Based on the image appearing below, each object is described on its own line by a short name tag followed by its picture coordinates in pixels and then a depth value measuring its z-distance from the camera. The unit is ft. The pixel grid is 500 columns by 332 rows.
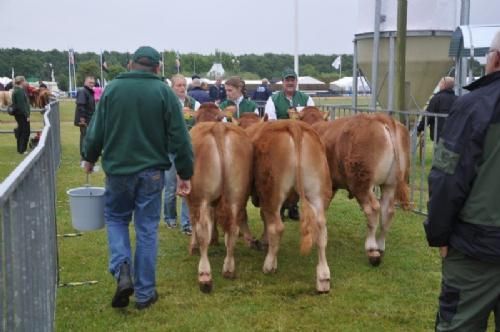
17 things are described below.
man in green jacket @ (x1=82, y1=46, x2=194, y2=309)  15.37
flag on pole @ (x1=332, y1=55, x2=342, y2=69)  150.61
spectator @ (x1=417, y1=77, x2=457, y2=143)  42.29
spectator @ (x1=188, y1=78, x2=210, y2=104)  41.57
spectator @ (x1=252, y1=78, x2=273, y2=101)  71.09
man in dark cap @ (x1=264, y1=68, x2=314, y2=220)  26.04
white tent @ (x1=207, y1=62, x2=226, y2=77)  176.84
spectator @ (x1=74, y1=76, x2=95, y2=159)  44.73
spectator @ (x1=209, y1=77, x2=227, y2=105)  64.49
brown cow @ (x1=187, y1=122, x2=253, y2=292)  17.51
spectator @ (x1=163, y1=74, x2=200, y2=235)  24.61
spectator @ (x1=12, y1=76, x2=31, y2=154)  51.72
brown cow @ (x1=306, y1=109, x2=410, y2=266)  19.80
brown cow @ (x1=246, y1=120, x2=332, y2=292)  17.57
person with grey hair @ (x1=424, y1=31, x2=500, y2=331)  8.87
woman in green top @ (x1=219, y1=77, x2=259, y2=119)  24.89
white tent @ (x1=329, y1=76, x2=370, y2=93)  289.94
